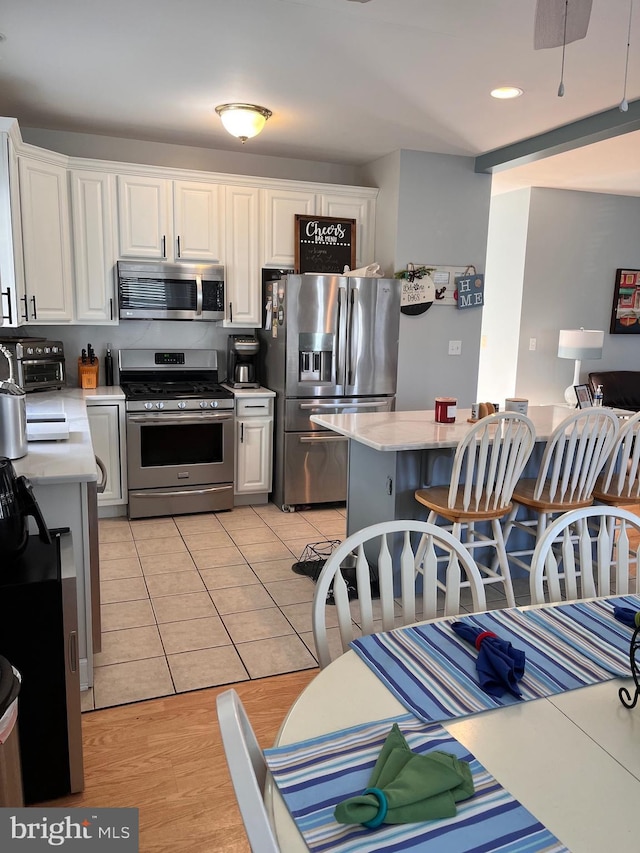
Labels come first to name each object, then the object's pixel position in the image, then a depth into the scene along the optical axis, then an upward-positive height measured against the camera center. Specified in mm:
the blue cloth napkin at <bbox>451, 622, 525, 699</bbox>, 1198 -612
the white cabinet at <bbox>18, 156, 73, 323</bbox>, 3955 +512
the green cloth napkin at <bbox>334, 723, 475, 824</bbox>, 883 -635
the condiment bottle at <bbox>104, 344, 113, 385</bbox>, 4785 -319
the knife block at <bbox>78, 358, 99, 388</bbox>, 4555 -342
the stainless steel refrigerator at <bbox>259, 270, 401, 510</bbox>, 4477 -222
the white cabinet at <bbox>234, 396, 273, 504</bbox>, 4645 -818
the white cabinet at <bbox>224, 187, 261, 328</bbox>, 4684 +522
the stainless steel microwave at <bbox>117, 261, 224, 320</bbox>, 4496 +261
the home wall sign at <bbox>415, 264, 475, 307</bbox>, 4926 +422
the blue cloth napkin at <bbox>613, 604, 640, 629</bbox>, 1481 -622
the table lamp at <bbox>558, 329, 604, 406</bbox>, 6043 -29
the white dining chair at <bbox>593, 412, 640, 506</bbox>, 3027 -668
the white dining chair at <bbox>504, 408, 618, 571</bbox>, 2902 -580
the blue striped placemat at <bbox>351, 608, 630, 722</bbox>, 1174 -641
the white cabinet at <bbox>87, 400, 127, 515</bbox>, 4246 -757
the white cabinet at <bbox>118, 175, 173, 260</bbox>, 4402 +750
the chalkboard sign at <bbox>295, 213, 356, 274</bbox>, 4832 +664
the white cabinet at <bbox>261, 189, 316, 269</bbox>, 4762 +812
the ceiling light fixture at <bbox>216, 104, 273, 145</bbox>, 3787 +1232
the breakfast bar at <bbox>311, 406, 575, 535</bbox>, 3031 -621
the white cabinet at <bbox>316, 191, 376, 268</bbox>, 4902 +912
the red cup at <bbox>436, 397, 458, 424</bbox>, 3318 -376
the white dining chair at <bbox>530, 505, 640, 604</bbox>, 1694 -587
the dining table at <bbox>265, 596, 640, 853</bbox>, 899 -657
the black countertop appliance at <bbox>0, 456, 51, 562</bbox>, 1816 -531
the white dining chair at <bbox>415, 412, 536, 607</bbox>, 2773 -638
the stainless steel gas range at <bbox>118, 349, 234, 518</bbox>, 4344 -799
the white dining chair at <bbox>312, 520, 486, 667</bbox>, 1472 -598
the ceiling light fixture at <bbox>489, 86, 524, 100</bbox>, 3387 +1284
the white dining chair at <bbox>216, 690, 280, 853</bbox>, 767 -541
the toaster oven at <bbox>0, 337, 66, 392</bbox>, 3898 -243
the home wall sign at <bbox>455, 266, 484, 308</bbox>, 4984 +368
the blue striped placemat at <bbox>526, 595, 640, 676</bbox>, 1335 -635
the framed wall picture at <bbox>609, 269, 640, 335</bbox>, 6664 +385
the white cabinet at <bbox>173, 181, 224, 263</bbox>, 4543 +757
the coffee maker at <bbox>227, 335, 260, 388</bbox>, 4855 -236
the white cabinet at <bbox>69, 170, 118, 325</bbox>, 4289 +536
